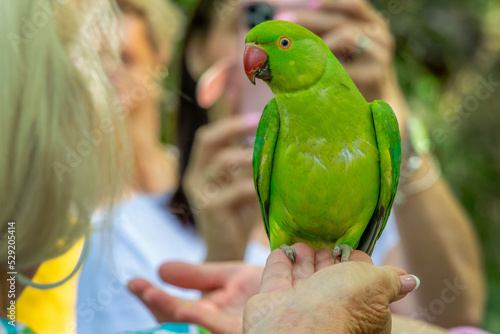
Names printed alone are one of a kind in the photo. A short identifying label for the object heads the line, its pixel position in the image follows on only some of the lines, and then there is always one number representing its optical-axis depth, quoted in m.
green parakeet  0.96
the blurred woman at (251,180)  1.15
